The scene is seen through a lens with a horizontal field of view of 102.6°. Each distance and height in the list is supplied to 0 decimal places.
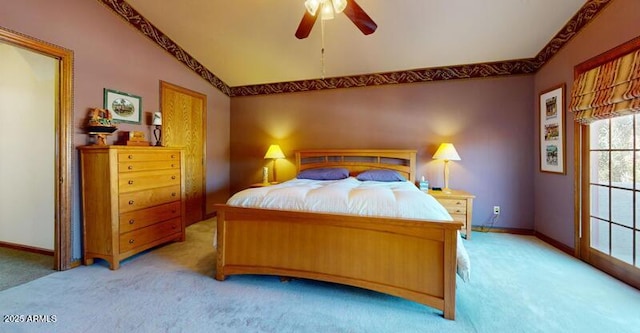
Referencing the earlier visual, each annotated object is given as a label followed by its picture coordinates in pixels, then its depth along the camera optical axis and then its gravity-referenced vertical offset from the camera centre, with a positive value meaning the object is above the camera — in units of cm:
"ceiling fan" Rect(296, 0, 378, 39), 204 +126
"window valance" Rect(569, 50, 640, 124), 216 +70
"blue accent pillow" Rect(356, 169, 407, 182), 371 -16
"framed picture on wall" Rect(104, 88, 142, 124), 304 +75
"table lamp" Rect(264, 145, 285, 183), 450 +22
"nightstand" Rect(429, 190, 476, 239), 353 -56
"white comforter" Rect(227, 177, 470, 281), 199 -31
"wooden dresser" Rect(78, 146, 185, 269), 263 -38
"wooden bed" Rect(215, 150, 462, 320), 187 -70
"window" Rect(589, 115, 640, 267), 240 -23
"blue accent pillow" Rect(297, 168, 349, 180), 391 -14
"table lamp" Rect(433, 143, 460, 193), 369 +14
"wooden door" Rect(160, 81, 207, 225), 384 +54
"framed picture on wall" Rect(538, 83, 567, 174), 316 +46
